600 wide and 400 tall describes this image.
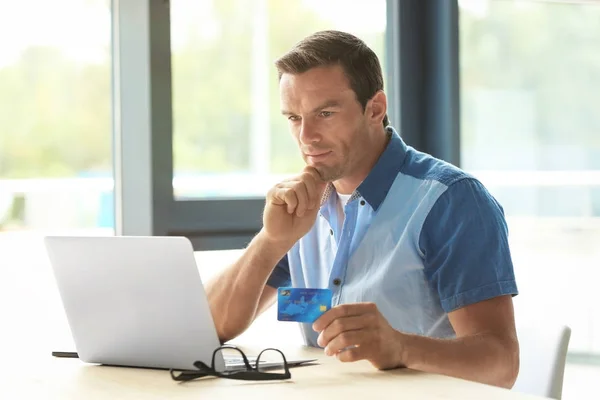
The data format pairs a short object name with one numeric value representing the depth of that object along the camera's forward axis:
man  4.75
